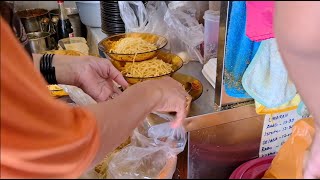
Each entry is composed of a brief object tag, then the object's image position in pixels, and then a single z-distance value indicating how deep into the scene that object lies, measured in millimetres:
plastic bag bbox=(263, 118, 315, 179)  1097
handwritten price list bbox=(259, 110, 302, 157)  1134
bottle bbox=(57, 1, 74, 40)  1657
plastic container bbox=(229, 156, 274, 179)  1160
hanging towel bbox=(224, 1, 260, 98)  875
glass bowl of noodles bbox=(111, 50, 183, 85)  1030
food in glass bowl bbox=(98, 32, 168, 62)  1127
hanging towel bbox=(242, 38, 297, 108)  909
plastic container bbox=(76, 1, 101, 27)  1658
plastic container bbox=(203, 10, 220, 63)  1148
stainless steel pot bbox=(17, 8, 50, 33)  1734
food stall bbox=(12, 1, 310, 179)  1022
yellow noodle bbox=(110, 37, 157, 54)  1155
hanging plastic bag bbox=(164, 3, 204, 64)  1281
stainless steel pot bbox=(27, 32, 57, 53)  1546
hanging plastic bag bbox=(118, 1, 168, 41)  1422
